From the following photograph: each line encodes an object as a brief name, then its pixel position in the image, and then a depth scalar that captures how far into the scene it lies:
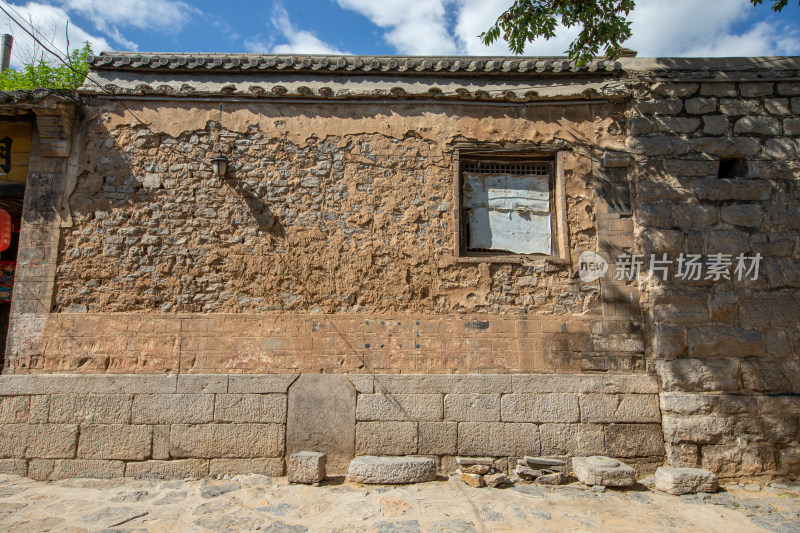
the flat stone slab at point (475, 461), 4.77
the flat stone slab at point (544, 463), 4.71
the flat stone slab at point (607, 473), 4.48
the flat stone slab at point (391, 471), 4.55
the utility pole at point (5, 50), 13.27
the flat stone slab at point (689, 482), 4.46
